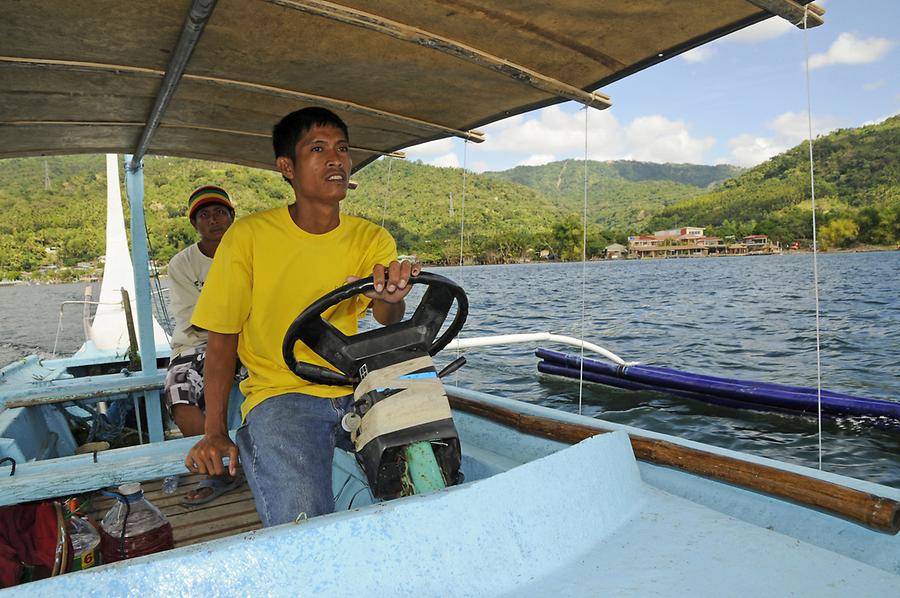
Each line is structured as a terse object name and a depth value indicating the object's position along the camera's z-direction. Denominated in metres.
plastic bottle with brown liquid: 2.06
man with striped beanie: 3.54
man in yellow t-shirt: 1.87
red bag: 1.91
